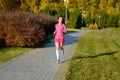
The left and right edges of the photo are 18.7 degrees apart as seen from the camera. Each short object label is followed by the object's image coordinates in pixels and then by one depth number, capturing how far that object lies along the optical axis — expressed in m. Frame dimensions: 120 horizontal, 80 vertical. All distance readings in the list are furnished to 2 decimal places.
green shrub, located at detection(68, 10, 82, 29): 58.00
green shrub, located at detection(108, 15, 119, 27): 68.82
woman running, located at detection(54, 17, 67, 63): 14.29
